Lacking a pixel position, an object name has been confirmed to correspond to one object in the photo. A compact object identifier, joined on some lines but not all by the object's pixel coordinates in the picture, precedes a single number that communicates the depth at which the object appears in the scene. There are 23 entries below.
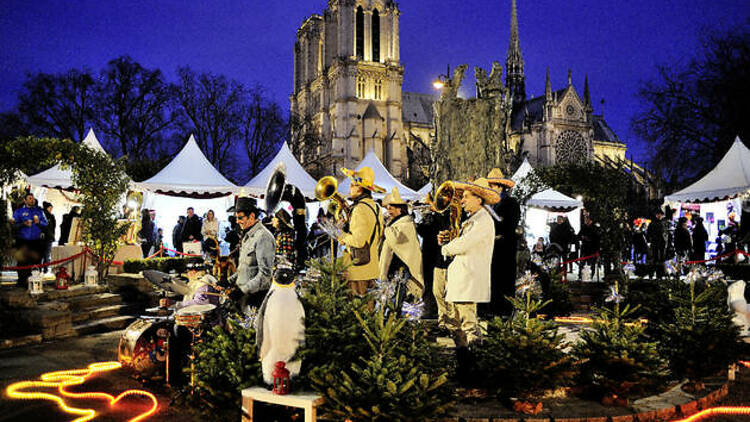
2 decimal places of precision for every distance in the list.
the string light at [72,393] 4.69
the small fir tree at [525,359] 4.22
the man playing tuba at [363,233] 5.63
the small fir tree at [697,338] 5.21
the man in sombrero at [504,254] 5.36
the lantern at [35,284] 9.09
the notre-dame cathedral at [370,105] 64.38
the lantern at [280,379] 3.49
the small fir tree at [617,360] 4.47
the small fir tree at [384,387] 3.28
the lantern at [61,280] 9.96
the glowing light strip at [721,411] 4.57
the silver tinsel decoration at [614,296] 5.21
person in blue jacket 10.46
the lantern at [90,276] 10.77
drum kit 5.25
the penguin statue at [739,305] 6.52
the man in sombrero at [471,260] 4.99
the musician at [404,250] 6.45
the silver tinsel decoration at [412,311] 3.96
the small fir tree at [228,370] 3.82
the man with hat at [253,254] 5.06
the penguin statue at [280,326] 3.53
